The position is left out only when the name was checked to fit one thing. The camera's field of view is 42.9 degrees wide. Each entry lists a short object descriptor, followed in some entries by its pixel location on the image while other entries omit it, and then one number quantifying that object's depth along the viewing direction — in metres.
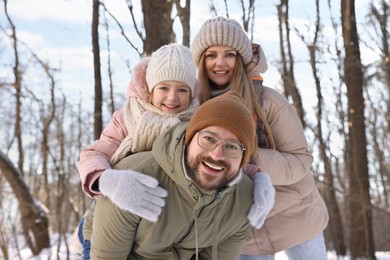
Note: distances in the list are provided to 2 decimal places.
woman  2.93
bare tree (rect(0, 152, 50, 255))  10.55
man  2.28
